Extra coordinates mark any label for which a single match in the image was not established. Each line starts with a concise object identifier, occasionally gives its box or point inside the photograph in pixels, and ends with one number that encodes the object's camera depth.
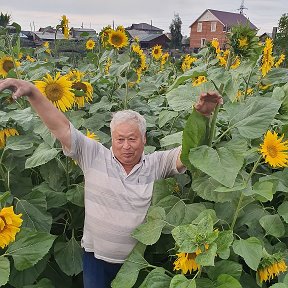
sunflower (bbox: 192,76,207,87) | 1.66
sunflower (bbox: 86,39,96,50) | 2.75
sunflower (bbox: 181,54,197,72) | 2.40
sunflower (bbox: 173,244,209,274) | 0.83
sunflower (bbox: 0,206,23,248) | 0.80
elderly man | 1.04
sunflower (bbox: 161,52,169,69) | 3.48
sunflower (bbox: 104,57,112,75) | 2.25
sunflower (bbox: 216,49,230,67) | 2.00
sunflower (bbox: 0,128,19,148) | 1.28
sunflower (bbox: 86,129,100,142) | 1.21
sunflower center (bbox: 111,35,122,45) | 2.12
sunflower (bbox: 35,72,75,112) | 1.27
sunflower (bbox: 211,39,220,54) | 1.99
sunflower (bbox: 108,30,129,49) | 2.11
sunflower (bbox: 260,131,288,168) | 0.88
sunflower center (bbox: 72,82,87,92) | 1.50
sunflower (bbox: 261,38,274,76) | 1.32
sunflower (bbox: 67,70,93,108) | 1.49
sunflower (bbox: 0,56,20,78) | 1.85
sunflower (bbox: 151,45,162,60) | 3.30
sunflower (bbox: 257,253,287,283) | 0.88
